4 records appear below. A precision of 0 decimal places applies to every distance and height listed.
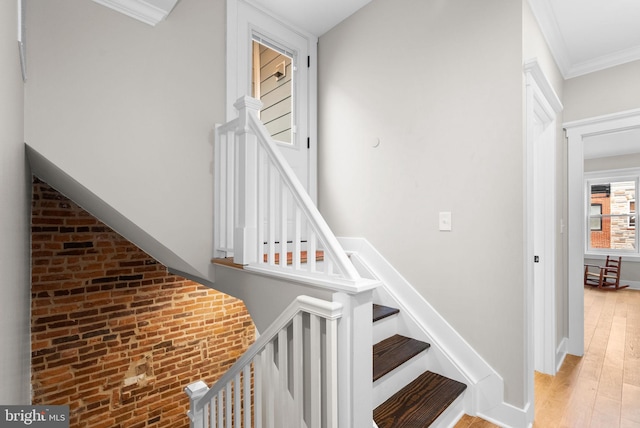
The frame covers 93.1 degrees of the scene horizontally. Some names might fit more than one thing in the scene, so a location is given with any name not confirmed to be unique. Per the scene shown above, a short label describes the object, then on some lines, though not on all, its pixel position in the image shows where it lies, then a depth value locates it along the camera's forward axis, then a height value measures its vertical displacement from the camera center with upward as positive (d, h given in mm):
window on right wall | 5957 +67
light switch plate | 2072 -38
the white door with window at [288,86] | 2721 +1258
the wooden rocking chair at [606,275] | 5539 -1160
